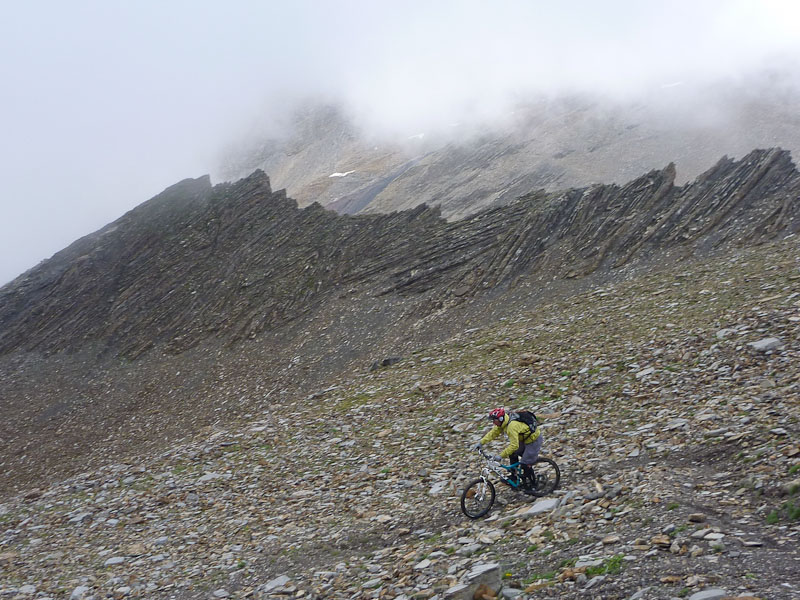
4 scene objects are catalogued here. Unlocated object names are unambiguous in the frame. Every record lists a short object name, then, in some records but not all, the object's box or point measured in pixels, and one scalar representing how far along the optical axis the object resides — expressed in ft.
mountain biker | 46.21
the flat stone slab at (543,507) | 42.01
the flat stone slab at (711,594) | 25.26
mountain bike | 45.91
